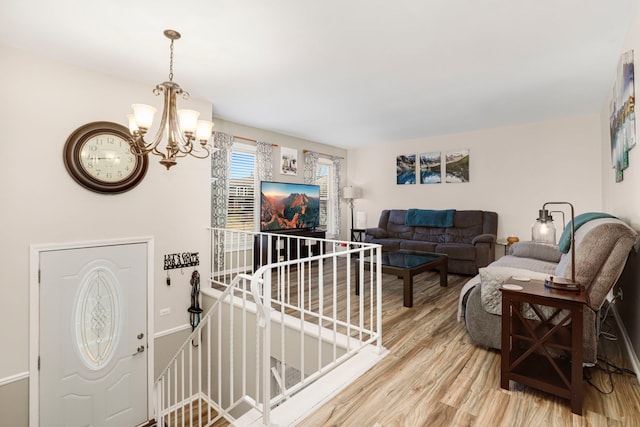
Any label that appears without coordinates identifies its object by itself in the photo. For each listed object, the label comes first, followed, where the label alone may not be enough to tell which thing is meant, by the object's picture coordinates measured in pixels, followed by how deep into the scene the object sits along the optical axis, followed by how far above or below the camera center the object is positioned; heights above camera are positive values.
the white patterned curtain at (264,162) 5.37 +0.97
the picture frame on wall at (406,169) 6.51 +1.03
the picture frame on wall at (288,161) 5.86 +1.09
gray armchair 1.88 -0.44
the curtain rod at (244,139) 5.07 +1.33
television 5.44 +0.16
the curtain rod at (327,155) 6.70 +1.39
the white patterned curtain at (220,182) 4.66 +0.52
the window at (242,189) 5.08 +0.44
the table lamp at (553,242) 1.88 -0.26
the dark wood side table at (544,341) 1.71 -0.81
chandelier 2.13 +0.69
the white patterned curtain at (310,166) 6.31 +1.05
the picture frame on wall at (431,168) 6.17 +1.00
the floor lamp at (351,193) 7.02 +0.52
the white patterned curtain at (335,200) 7.11 +0.35
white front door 2.85 -1.29
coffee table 3.48 -0.64
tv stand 4.92 -0.59
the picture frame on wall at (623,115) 2.27 +0.88
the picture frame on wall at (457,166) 5.84 +0.99
